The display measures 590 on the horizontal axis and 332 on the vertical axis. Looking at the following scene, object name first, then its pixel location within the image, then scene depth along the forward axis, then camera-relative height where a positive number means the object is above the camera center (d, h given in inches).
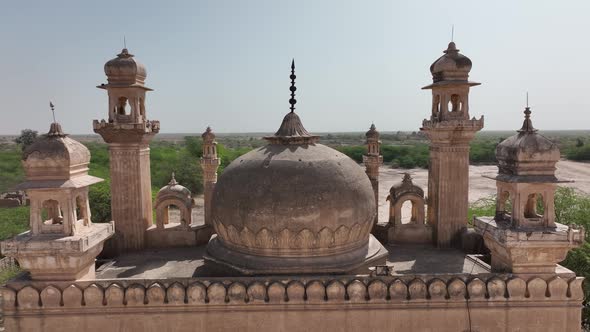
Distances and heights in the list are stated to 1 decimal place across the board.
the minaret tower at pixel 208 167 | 523.5 -32.6
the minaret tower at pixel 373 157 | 520.1 -22.0
